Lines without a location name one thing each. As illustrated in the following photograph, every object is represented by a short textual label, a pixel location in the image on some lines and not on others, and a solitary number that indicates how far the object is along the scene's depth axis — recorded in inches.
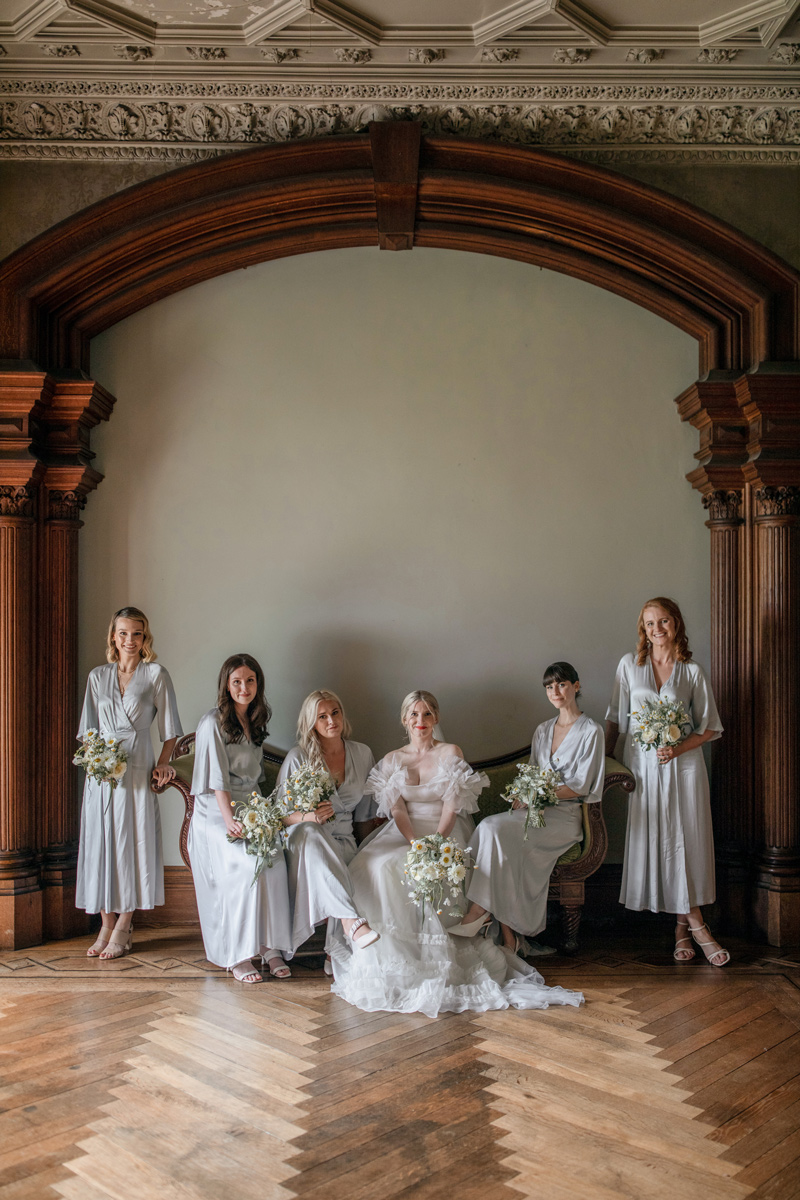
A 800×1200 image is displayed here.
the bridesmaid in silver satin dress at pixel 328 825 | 174.1
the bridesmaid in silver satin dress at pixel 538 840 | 181.5
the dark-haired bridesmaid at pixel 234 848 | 175.5
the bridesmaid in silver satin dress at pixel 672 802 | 190.2
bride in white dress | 159.8
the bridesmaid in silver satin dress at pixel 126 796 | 192.1
